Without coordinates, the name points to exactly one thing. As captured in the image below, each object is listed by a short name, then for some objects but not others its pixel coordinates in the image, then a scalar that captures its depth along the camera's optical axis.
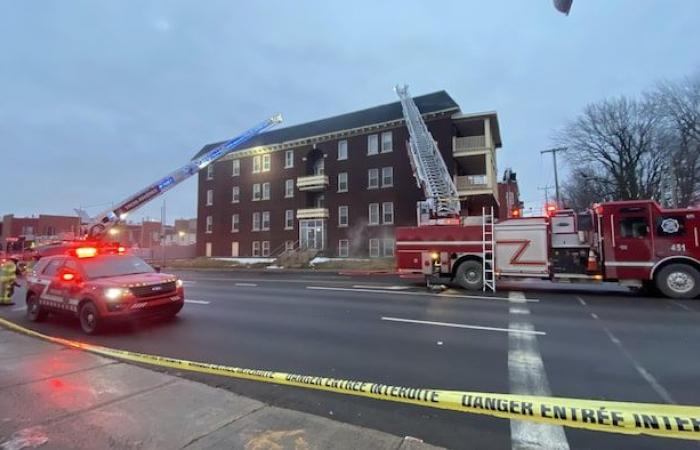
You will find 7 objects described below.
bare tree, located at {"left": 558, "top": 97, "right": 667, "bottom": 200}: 37.53
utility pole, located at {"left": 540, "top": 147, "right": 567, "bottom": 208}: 42.94
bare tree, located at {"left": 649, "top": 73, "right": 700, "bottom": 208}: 34.31
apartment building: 33.28
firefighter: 13.55
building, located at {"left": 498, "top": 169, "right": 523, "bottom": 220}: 28.83
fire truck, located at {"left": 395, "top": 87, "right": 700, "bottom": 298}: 12.68
